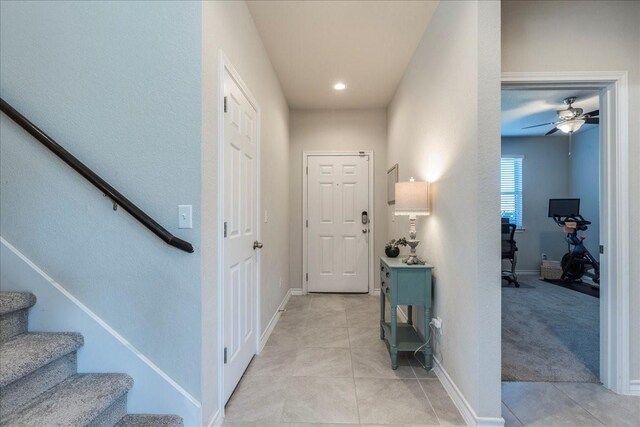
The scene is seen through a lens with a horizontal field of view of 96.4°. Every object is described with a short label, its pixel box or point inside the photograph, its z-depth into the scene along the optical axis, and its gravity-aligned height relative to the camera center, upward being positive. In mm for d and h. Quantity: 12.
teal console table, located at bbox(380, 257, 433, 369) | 2115 -591
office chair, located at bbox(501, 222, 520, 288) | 4586 -524
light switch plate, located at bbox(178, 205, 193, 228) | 1394 -15
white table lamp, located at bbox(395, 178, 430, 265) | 2201 +121
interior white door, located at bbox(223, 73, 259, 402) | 1742 -114
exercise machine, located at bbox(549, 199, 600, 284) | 4702 -455
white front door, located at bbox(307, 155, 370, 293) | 4113 -133
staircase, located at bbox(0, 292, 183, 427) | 1092 -750
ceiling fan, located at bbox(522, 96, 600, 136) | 3531 +1199
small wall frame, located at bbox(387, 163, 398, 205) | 3469 +438
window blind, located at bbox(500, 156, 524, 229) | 5547 +478
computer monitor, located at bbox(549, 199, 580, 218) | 4859 +133
